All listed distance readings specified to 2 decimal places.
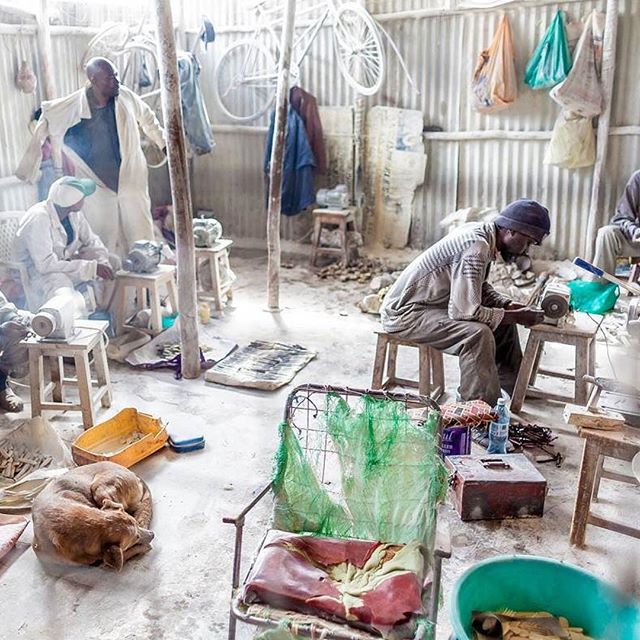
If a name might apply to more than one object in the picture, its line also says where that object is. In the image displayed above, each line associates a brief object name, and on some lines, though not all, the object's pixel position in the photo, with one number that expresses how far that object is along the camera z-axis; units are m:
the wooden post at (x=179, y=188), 5.04
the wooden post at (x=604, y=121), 7.34
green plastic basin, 2.58
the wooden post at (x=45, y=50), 7.39
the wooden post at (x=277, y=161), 6.74
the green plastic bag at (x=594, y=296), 7.03
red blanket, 2.48
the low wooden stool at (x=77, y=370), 4.62
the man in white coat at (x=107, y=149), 6.39
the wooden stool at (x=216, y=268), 7.02
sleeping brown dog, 3.36
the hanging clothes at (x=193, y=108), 8.45
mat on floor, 5.49
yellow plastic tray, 4.19
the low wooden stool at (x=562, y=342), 4.76
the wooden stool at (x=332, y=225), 8.67
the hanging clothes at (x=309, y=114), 8.88
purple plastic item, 4.20
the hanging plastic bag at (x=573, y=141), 7.69
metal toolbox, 3.79
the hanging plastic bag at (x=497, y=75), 7.78
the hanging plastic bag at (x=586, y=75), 7.40
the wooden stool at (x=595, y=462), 3.22
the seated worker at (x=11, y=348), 4.72
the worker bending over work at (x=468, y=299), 4.56
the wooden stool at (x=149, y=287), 6.14
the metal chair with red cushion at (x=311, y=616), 2.40
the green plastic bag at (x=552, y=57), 7.52
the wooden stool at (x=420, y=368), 4.98
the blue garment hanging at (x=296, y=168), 8.81
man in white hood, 5.52
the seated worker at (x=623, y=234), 7.13
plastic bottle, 4.31
